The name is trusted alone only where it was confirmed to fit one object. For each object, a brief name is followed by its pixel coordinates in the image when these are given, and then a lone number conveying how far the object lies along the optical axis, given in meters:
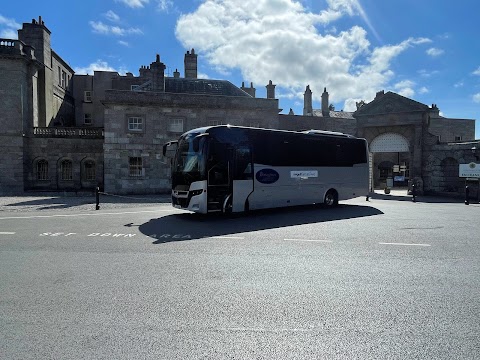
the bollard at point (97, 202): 15.90
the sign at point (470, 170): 22.00
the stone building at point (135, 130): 25.28
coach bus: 11.96
